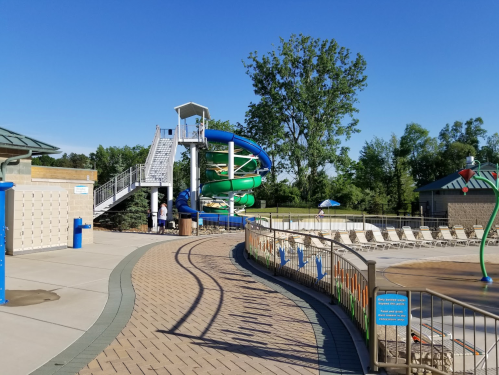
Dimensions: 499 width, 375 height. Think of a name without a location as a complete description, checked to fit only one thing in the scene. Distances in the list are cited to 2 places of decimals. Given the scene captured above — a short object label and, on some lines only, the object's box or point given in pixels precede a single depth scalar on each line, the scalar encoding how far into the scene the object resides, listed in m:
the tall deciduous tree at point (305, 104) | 41.69
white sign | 14.69
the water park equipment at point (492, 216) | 10.68
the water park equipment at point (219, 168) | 26.84
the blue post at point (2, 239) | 6.93
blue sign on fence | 4.17
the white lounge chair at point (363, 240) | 16.80
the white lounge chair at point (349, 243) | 16.38
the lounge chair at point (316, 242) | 14.58
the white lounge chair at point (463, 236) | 18.79
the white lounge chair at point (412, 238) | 17.92
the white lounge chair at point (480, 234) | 18.93
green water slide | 26.42
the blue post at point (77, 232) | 13.98
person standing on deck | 19.80
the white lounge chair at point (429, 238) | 18.22
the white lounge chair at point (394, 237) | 17.58
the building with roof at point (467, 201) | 24.52
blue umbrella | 30.34
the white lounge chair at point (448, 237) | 18.50
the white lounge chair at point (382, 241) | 17.23
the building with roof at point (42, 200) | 12.02
